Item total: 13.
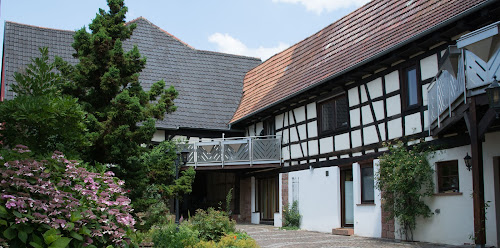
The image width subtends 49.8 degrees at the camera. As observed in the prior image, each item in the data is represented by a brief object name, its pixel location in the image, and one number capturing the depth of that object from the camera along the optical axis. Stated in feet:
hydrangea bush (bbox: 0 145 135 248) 14.61
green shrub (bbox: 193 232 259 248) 30.81
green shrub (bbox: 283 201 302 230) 62.90
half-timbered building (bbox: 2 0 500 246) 36.35
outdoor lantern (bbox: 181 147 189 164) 47.34
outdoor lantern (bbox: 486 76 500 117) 28.50
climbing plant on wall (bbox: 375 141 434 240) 42.01
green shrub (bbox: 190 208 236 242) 35.94
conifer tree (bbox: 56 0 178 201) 27.12
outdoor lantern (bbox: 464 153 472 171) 38.11
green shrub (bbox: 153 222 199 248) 31.99
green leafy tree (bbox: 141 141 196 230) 31.65
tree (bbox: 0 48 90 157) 18.11
